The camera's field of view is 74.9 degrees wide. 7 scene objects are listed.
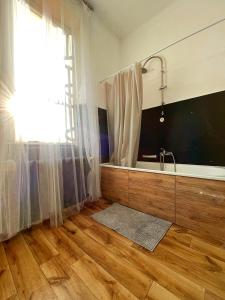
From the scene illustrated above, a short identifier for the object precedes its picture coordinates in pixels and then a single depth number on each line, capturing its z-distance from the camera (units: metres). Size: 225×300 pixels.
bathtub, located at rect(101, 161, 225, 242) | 1.20
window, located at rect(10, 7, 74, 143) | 1.30
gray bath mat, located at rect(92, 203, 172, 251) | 1.23
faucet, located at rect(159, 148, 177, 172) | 2.15
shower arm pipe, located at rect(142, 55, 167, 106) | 2.18
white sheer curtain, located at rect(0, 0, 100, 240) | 1.23
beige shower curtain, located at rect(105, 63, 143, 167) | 1.90
